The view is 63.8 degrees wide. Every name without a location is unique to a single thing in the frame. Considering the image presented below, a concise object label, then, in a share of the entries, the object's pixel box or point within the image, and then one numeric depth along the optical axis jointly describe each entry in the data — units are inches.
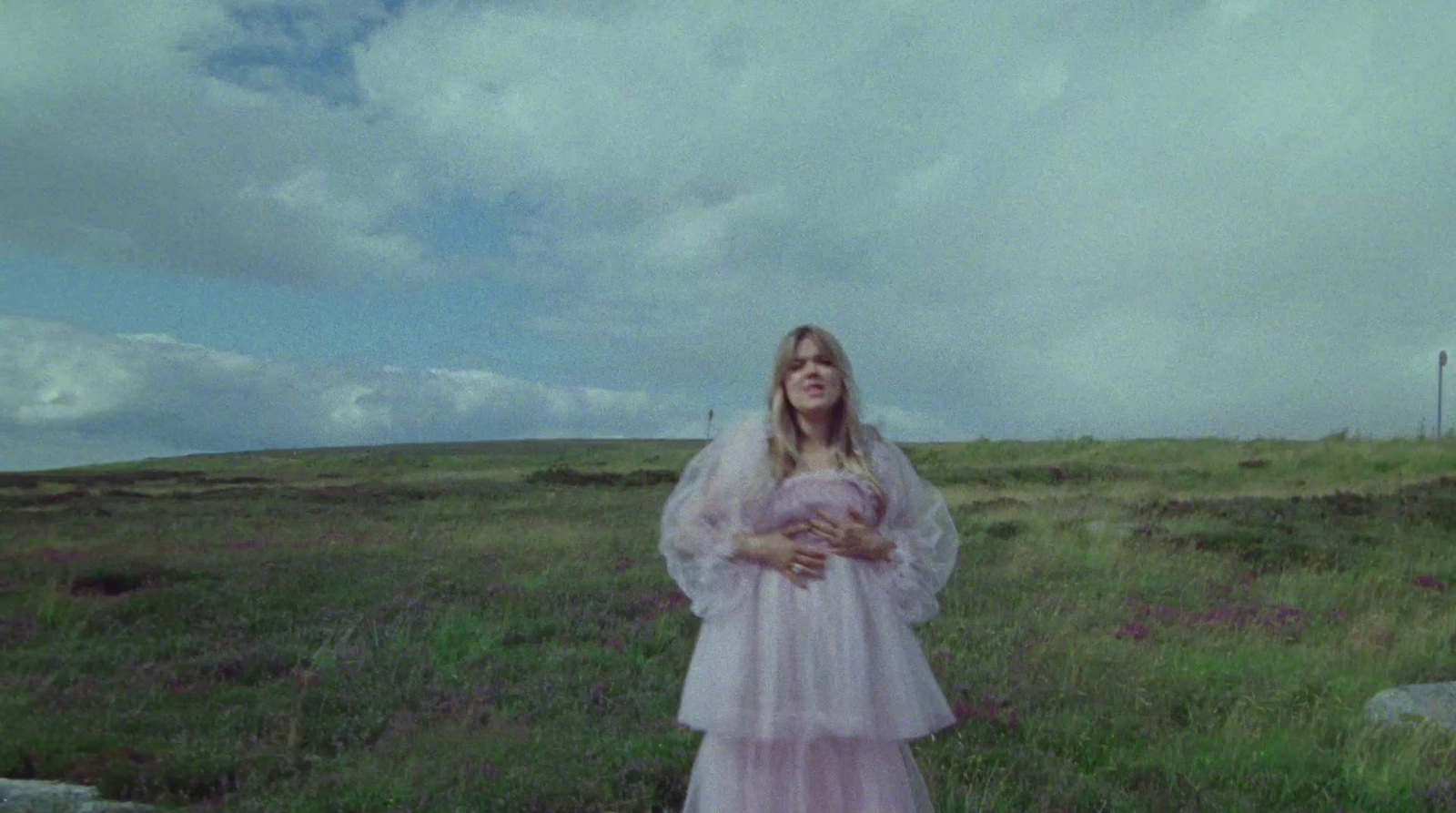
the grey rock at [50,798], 244.2
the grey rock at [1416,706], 335.0
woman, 173.6
